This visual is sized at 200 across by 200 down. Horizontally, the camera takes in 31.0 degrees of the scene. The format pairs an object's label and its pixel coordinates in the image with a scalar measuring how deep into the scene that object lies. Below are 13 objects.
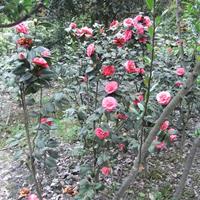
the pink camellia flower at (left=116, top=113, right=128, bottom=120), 2.55
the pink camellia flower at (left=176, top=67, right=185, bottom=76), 2.69
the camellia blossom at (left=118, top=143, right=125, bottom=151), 2.67
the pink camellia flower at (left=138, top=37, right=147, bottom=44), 2.68
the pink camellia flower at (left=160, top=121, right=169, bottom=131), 2.44
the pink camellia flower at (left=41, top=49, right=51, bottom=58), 1.97
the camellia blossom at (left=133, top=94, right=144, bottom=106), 2.40
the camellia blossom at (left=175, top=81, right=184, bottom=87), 2.85
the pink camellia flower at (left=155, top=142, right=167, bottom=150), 2.50
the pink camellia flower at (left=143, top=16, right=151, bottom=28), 2.66
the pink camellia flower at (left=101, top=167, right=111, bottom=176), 2.52
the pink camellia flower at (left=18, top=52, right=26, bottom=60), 1.94
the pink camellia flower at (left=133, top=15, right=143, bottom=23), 2.63
